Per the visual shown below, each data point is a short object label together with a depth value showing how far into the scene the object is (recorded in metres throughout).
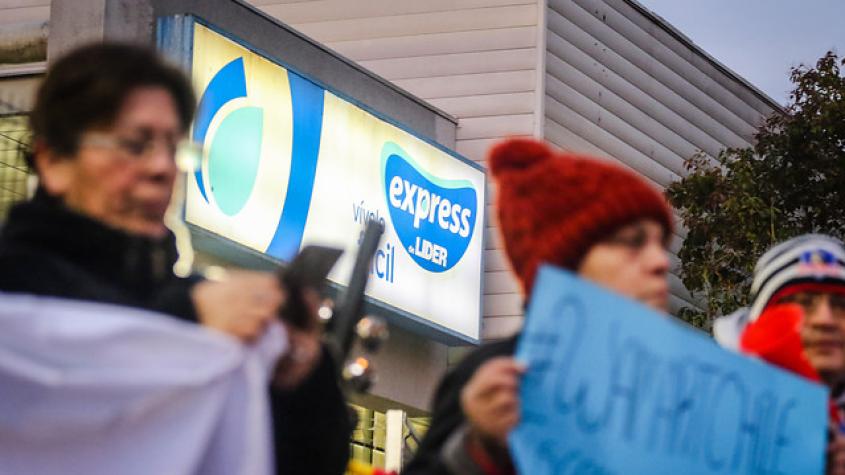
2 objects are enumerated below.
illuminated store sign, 13.45
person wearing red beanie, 2.90
